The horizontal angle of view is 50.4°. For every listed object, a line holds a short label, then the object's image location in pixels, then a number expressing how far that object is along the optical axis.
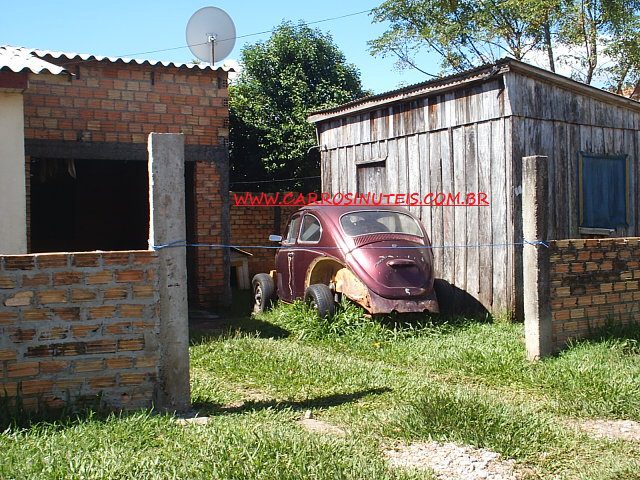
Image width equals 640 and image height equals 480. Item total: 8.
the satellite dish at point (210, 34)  12.33
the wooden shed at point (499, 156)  9.08
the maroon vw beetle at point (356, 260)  8.20
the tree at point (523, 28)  19.00
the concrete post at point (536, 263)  6.58
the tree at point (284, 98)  17.20
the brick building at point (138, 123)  9.06
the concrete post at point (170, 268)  5.06
